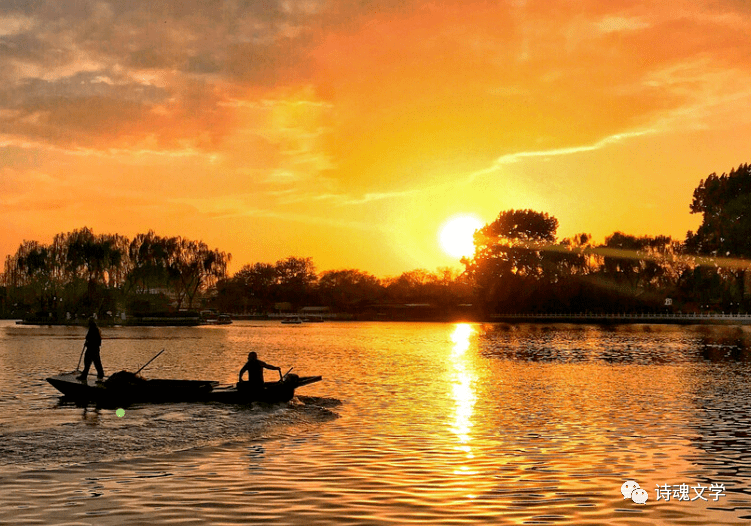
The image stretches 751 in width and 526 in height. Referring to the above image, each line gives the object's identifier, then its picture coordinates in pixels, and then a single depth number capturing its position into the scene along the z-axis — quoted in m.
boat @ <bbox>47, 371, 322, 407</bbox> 24.69
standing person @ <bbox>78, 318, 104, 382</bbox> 27.86
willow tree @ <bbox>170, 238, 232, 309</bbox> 134.62
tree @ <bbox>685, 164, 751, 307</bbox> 104.00
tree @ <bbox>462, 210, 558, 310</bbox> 155.62
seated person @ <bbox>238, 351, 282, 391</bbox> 24.44
